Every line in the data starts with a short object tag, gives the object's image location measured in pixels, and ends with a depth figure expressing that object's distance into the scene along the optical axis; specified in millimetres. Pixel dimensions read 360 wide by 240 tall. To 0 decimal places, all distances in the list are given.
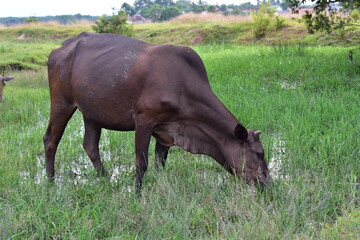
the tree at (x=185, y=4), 83688
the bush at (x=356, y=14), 13480
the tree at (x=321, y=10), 9133
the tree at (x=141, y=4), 78562
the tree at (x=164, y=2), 80381
